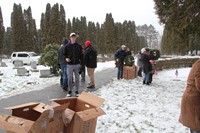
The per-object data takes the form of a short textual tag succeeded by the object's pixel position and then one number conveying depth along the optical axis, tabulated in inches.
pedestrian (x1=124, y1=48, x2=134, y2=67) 610.9
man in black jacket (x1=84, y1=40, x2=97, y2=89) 442.9
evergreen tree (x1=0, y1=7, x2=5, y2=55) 1878.9
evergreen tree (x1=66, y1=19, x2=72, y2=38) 2566.4
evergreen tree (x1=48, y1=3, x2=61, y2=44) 1956.2
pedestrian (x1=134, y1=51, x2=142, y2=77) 674.8
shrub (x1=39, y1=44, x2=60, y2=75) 698.2
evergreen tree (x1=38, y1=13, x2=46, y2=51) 2394.4
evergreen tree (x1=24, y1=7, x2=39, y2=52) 2288.6
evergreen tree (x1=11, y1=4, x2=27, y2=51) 2090.3
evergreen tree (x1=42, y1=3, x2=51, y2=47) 1976.3
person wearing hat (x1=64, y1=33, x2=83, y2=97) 341.4
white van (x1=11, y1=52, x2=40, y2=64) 1366.9
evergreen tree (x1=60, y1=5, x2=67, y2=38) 2276.8
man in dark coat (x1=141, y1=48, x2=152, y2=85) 536.8
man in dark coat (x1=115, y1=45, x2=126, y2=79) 581.3
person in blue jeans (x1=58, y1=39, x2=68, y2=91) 424.8
